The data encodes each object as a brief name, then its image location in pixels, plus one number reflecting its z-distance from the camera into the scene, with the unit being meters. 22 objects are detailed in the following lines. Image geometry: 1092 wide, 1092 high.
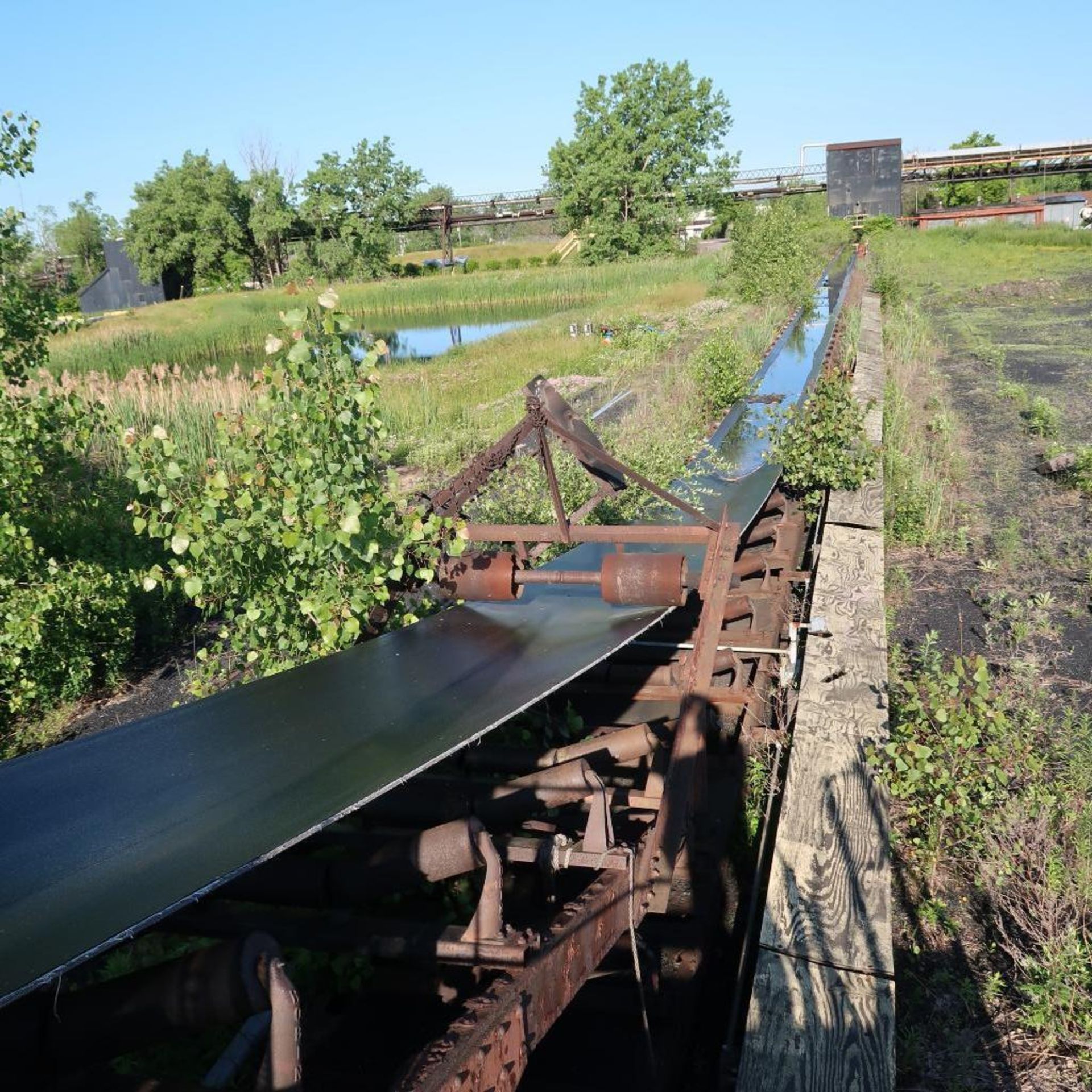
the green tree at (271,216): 58.94
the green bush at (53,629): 5.98
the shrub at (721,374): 10.98
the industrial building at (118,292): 56.59
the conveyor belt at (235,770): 1.92
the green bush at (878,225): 43.00
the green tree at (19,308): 6.24
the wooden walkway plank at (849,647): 4.41
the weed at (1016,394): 13.26
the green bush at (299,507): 3.70
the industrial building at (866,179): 52.22
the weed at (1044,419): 11.28
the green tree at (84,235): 79.44
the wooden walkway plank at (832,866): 3.10
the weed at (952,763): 3.93
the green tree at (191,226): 58.41
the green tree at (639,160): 55.31
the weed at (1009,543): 7.37
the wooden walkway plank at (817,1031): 2.65
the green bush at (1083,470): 8.85
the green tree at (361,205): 59.69
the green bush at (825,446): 7.31
